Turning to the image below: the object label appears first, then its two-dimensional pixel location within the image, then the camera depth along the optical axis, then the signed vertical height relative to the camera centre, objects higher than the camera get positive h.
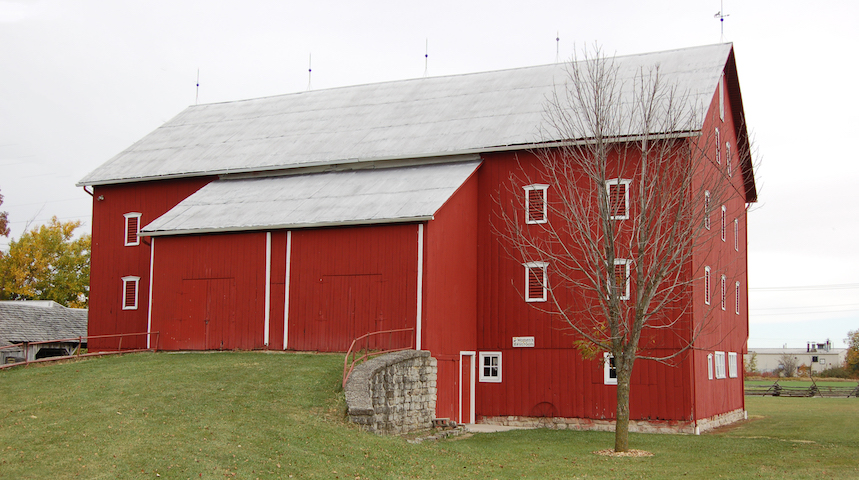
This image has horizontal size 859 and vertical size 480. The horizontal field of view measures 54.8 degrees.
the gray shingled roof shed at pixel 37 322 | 37.34 -0.06
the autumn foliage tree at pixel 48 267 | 57.62 +3.81
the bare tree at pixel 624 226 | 17.67 +2.60
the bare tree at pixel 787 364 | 104.74 -4.42
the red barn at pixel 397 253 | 23.09 +2.15
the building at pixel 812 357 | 108.31 -3.61
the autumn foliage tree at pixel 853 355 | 83.57 -2.44
